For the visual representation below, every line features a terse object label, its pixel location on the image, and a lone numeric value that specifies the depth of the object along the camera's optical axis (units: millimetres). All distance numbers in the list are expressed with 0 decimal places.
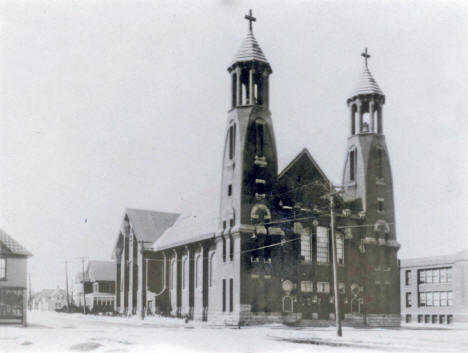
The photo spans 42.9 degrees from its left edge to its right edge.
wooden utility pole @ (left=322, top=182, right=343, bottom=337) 34031
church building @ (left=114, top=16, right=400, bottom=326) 48562
